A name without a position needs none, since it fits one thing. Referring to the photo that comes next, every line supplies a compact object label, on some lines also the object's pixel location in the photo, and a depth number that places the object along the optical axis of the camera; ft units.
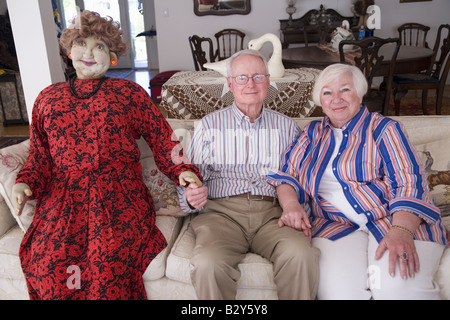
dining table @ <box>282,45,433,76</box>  10.37
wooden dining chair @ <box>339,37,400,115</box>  9.11
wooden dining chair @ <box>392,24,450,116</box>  12.26
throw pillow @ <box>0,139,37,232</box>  4.97
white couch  4.56
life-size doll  4.42
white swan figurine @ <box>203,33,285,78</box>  7.34
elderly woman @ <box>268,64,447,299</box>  4.08
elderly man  4.62
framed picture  17.95
